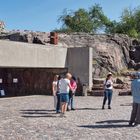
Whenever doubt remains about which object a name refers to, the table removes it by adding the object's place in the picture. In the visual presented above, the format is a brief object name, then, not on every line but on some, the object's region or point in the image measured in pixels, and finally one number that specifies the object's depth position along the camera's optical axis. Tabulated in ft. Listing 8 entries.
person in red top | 28.80
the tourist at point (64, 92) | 24.54
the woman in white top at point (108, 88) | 29.71
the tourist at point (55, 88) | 26.81
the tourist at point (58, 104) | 26.37
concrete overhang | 39.36
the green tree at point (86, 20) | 102.62
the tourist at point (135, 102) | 20.91
